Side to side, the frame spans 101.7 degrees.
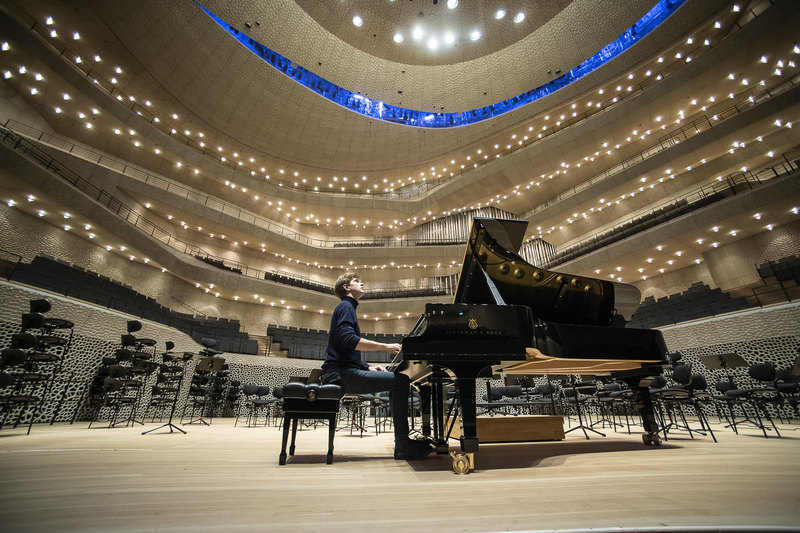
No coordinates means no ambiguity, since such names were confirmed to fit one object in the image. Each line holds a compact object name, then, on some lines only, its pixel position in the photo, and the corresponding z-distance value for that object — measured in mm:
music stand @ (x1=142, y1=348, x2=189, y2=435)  6471
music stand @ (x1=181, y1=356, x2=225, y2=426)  6238
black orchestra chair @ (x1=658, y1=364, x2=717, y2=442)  3766
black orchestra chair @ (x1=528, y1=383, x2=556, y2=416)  4552
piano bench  2330
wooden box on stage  3628
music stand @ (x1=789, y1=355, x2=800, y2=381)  3670
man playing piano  2383
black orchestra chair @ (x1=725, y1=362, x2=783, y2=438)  4047
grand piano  2068
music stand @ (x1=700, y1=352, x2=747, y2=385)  4996
